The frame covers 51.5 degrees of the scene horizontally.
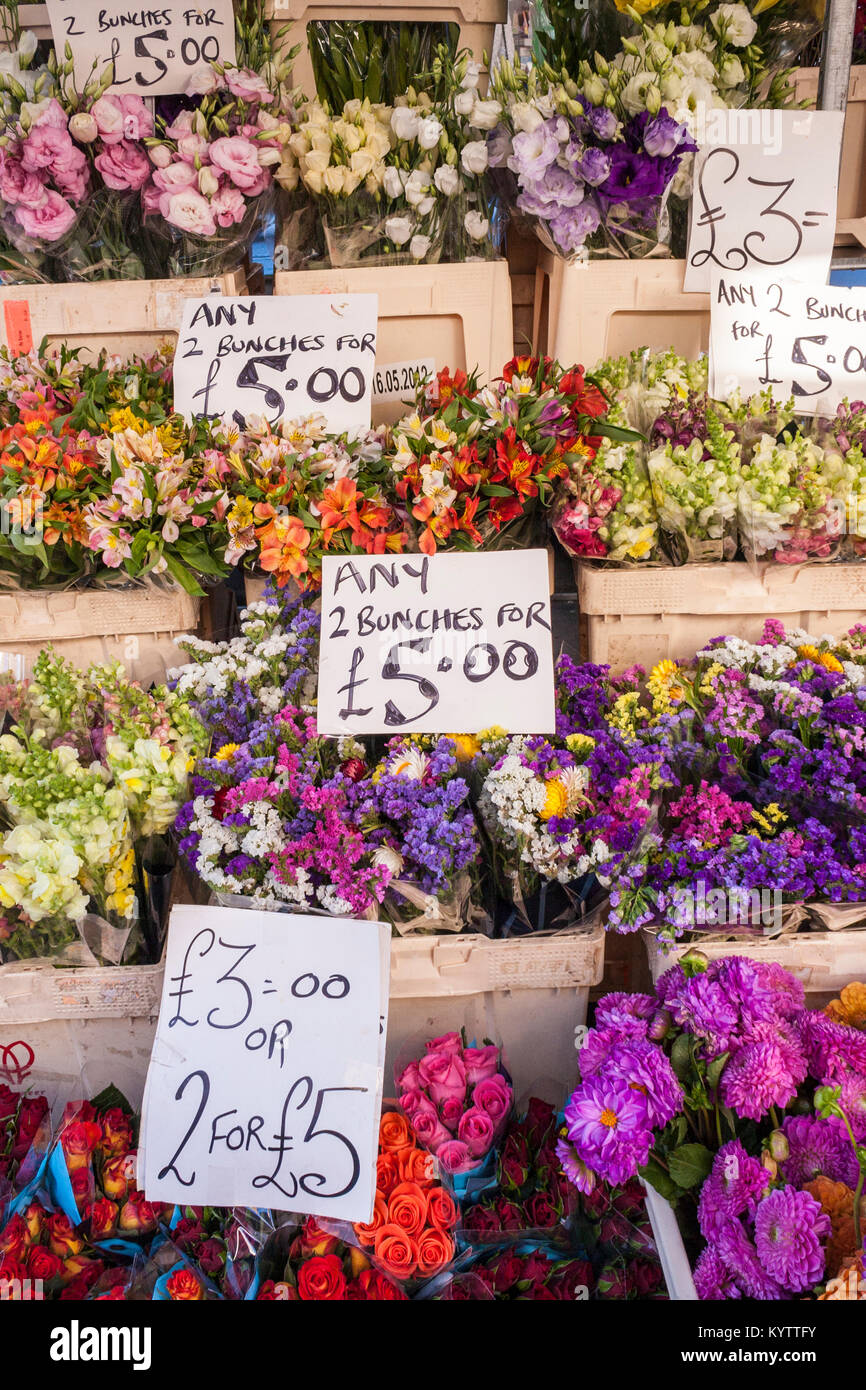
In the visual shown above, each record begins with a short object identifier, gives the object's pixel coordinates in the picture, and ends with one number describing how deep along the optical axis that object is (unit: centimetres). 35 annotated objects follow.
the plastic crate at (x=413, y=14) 180
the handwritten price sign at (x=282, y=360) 162
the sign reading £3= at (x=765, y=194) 165
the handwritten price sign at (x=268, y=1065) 113
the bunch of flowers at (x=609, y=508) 150
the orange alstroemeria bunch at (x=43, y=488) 146
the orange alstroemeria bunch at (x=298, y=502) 146
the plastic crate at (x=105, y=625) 157
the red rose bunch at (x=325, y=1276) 106
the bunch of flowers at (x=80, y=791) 121
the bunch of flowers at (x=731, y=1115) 93
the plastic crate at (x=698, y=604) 155
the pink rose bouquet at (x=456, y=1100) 122
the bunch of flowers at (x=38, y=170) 166
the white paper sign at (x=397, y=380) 181
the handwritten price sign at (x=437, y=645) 141
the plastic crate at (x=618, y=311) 172
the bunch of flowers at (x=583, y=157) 160
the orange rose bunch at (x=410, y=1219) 109
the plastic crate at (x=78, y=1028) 132
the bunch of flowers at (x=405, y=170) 168
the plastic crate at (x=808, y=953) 130
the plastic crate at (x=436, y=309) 175
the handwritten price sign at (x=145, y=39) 172
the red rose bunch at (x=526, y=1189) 115
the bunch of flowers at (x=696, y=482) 148
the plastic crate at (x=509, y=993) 132
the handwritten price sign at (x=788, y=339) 166
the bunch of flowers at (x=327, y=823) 122
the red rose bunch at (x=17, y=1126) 125
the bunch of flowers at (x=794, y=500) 146
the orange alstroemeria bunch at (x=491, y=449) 144
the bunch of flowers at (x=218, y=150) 169
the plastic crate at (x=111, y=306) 176
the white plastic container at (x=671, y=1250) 99
